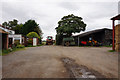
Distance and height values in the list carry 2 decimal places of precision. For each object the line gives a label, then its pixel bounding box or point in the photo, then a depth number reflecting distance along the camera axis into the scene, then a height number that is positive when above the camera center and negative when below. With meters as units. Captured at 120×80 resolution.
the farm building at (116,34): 7.52 +0.71
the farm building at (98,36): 19.17 +1.13
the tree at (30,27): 32.31 +5.78
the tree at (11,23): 43.00 +9.71
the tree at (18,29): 38.26 +5.81
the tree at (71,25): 19.37 +4.17
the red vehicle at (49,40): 29.14 +0.16
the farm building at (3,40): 9.18 -0.02
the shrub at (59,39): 26.77 +0.51
